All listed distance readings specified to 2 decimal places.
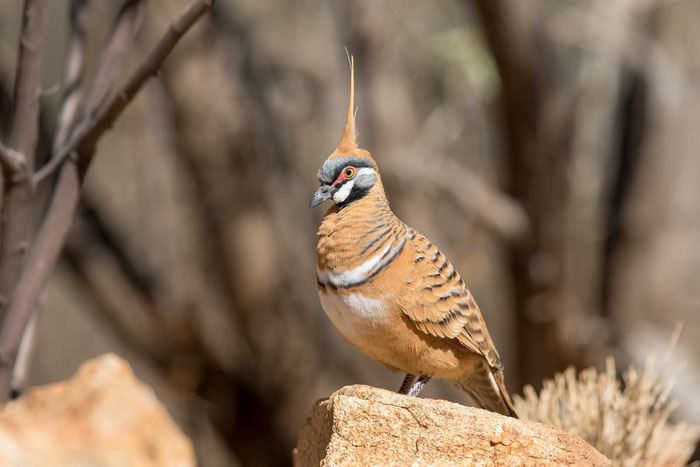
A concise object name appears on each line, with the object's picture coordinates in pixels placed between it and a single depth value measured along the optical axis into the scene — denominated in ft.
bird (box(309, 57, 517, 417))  16.38
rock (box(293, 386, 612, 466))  16.27
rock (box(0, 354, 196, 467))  16.26
